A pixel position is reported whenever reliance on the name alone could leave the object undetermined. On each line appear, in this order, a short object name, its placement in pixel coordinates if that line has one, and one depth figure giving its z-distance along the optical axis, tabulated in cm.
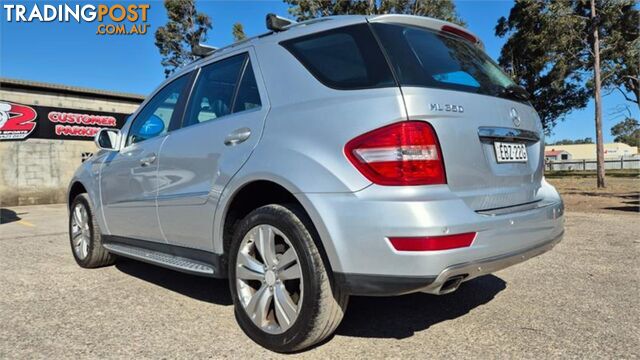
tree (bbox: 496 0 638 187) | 1969
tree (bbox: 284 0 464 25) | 2045
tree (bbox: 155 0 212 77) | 2830
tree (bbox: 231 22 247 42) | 2512
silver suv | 219
